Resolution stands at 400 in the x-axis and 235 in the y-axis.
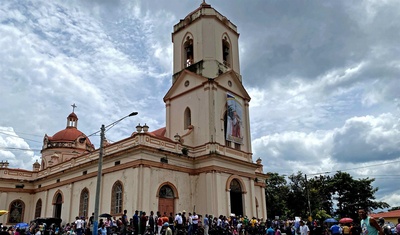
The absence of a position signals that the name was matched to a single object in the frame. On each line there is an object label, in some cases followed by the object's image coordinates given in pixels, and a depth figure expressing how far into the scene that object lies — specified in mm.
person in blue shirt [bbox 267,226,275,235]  20541
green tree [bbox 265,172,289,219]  48531
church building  26281
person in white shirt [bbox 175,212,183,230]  21859
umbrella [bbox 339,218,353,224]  21203
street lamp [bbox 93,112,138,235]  17109
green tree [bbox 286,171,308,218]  49656
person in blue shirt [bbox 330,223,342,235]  16453
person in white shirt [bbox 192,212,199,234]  22156
